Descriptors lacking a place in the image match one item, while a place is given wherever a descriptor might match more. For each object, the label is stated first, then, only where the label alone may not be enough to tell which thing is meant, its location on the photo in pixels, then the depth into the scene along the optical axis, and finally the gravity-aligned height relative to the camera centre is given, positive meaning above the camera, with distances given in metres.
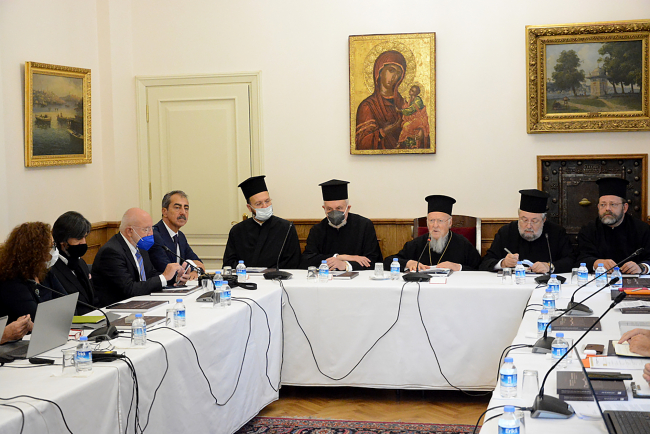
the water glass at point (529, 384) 2.22 -0.64
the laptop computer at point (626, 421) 1.77 -0.62
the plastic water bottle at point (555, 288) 3.90 -0.58
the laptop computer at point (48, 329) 2.64 -0.53
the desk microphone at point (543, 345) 2.70 -0.62
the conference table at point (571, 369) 1.94 -0.65
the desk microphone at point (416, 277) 4.50 -0.58
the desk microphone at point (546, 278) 4.38 -0.59
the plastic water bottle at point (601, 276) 4.31 -0.58
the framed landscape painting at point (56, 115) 5.50 +0.64
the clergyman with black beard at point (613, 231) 5.37 -0.37
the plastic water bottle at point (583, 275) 4.41 -0.57
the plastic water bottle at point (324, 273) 4.60 -0.56
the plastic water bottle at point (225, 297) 3.82 -0.58
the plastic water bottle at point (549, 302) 3.46 -0.59
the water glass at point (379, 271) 4.64 -0.55
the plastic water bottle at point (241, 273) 4.63 -0.55
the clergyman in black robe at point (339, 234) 5.62 -0.38
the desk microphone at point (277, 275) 4.70 -0.58
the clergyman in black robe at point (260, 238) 5.68 -0.40
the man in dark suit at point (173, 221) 5.26 -0.23
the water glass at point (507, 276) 4.46 -0.58
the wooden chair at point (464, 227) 5.87 -0.35
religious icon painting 6.18 +0.84
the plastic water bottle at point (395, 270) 4.63 -0.55
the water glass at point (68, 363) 2.48 -0.61
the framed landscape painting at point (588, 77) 5.86 +0.91
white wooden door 6.57 +0.36
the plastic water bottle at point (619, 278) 4.15 -0.59
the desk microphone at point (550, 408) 1.98 -0.63
